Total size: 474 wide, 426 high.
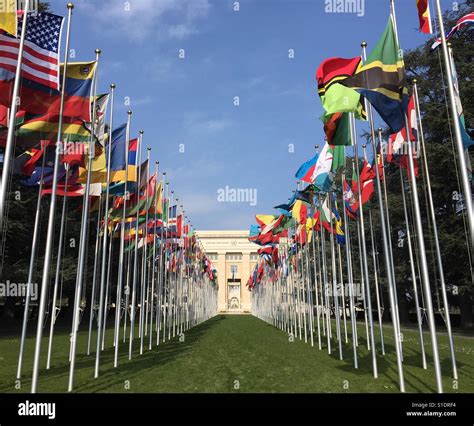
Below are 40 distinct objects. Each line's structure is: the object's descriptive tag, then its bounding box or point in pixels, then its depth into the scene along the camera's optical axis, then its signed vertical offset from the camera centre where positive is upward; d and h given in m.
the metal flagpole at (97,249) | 20.12 +2.60
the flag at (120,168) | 16.97 +5.51
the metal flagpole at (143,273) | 21.03 +1.66
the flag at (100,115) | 14.74 +6.52
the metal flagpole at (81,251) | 11.82 +1.58
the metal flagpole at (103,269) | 14.03 +1.31
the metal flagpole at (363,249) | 13.86 +1.66
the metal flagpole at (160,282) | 26.31 +1.37
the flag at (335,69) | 13.72 +7.21
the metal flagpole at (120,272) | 16.78 +1.34
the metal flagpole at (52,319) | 15.05 -0.45
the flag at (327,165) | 18.17 +5.67
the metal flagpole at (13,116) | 9.75 +4.33
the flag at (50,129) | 12.63 +5.18
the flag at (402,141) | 12.65 +5.05
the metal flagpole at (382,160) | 13.15 +4.80
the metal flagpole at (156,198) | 23.09 +5.76
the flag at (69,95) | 11.84 +5.80
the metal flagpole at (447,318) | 13.11 -0.60
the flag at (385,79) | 11.30 +5.73
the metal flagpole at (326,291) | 20.57 +0.42
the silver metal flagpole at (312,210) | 22.12 +4.66
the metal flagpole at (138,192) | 18.92 +4.83
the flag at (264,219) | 35.26 +6.66
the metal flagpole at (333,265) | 18.31 +1.58
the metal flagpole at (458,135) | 8.89 +3.54
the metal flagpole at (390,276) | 11.31 +0.63
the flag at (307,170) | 20.66 +6.34
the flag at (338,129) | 14.74 +5.74
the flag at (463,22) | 11.22 +7.11
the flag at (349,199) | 19.55 +4.60
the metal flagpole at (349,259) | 16.81 +1.60
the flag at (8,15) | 10.12 +6.70
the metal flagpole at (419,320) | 14.55 -0.73
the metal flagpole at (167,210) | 28.72 +6.15
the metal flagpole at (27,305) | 12.74 +0.04
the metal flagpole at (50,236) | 9.73 +1.74
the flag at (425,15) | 10.95 +7.05
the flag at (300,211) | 26.14 +5.39
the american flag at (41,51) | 10.91 +6.35
